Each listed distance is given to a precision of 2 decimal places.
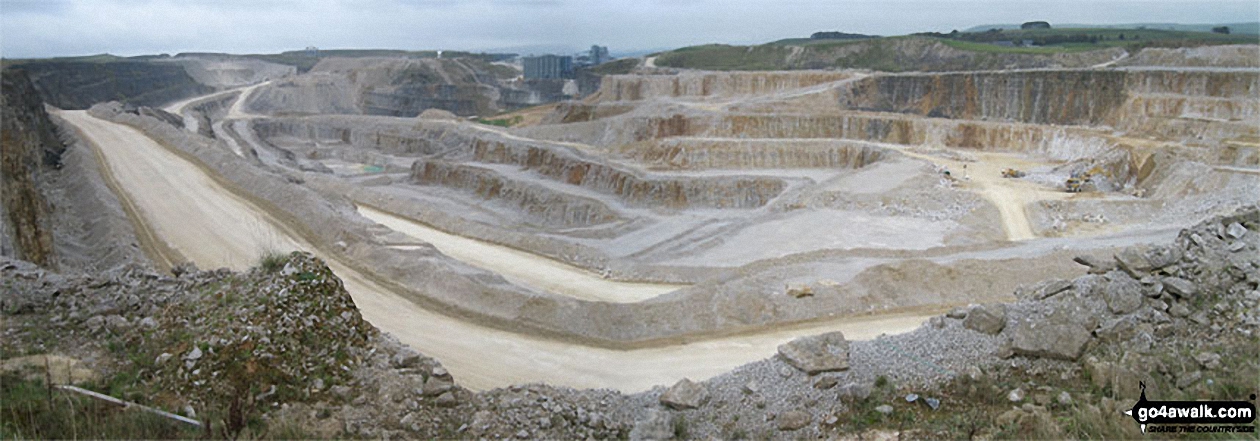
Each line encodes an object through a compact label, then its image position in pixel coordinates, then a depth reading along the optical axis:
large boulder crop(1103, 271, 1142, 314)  11.57
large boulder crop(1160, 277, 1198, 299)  11.28
